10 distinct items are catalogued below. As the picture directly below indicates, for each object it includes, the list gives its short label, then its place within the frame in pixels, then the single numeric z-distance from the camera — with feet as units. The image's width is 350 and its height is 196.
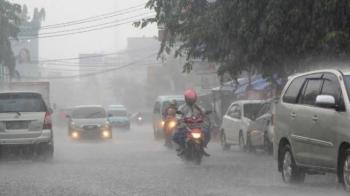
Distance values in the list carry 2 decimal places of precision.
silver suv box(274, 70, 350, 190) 35.76
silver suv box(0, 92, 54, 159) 65.16
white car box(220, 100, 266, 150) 75.82
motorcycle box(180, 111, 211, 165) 58.85
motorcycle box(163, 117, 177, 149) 76.07
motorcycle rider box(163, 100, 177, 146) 75.61
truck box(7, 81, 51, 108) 146.51
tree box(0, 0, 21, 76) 144.52
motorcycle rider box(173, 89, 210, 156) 60.29
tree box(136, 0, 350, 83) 60.90
